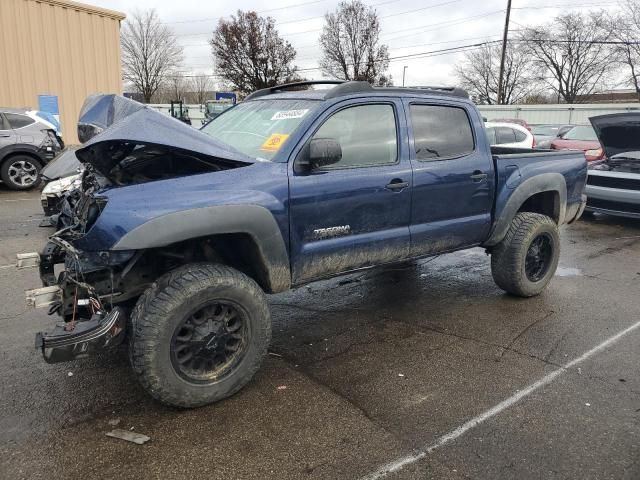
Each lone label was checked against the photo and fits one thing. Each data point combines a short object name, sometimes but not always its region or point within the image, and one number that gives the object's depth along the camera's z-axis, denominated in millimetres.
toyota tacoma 2939
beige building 15789
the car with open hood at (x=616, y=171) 8461
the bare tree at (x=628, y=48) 43938
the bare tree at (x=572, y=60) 51375
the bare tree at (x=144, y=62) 55469
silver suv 11414
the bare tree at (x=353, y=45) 48188
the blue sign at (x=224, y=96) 34484
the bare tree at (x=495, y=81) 60250
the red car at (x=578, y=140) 14266
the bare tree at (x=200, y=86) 64250
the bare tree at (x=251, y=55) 47062
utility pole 32559
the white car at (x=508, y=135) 12047
